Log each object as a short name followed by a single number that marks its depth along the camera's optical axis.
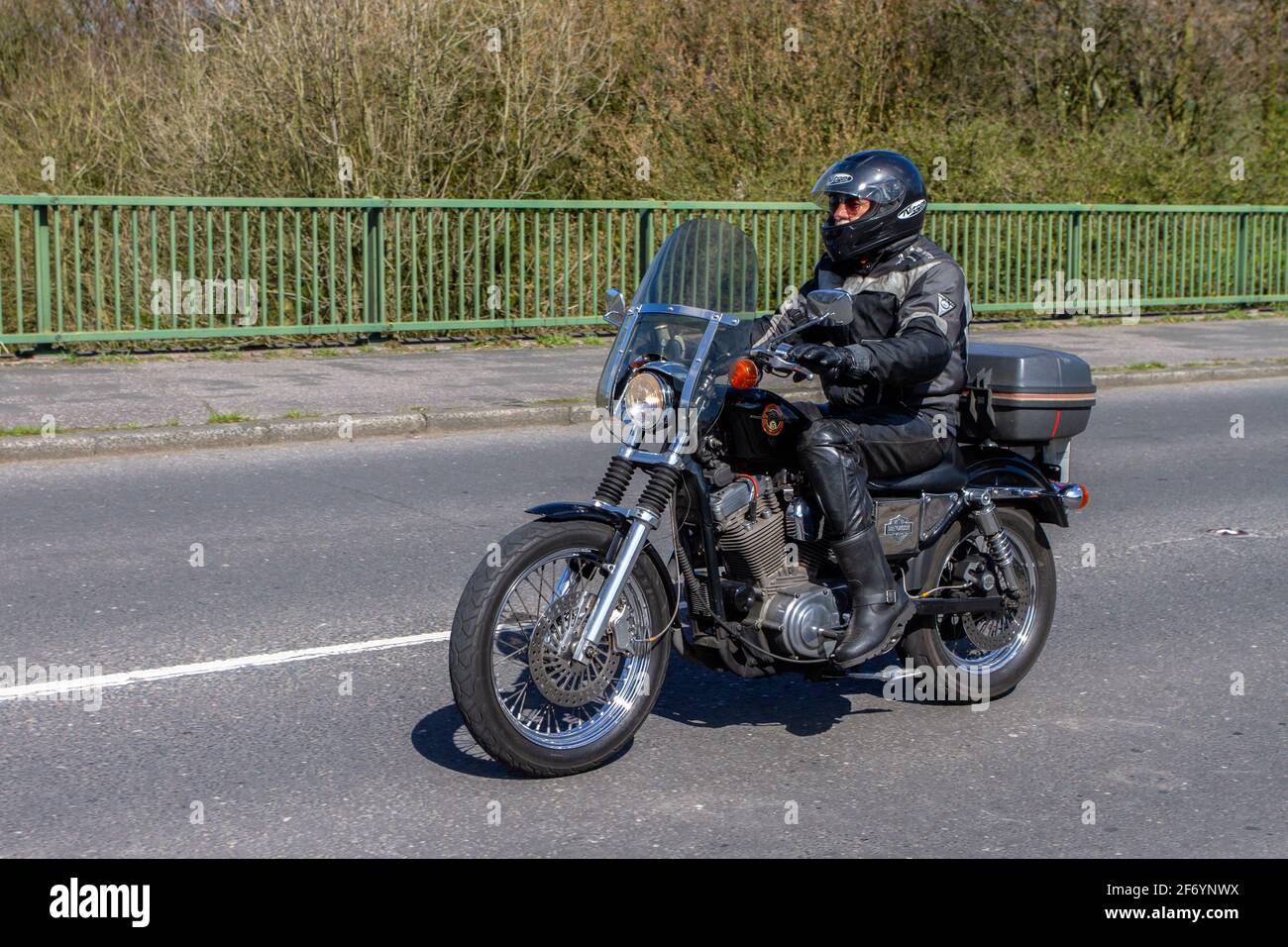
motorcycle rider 4.88
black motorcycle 4.57
